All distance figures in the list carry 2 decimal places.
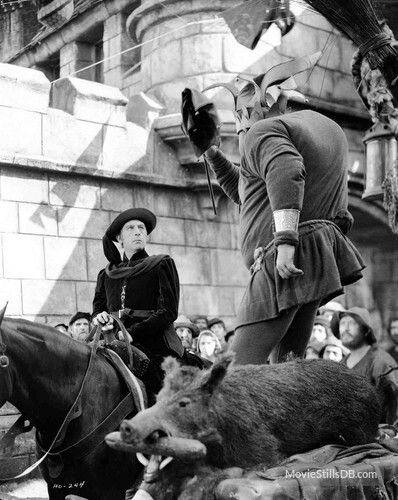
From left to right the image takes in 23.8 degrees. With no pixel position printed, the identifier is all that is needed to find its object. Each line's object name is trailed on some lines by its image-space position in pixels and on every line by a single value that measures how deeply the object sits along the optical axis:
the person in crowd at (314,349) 9.43
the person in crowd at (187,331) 10.33
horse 4.58
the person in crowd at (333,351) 9.10
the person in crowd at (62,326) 10.30
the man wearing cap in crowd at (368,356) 7.32
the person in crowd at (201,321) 11.62
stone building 10.92
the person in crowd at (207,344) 9.93
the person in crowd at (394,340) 13.30
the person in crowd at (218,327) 11.18
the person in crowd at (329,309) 12.16
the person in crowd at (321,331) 10.74
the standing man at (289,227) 3.79
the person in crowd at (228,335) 9.98
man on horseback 5.75
